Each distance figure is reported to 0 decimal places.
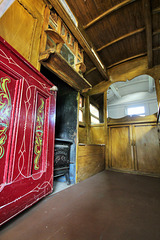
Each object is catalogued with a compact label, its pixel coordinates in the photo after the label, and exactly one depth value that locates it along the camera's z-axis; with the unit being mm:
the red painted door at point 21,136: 910
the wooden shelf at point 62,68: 1503
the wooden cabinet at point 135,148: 2914
